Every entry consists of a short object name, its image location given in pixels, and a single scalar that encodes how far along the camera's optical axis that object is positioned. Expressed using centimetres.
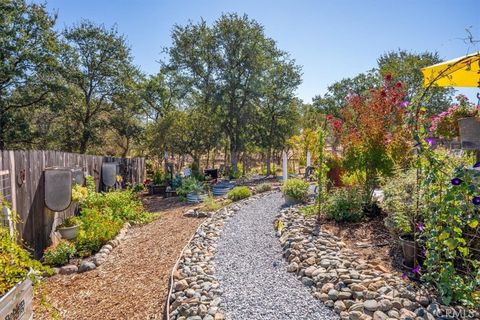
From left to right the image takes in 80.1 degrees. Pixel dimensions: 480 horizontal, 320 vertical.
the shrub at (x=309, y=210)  552
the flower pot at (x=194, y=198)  872
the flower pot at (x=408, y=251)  311
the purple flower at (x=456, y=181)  207
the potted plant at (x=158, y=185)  1153
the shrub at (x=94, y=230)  482
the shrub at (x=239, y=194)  786
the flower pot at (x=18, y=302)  154
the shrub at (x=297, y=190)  673
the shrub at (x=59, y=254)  432
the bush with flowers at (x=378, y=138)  515
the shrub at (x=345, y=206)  487
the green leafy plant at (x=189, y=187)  888
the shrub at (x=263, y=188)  895
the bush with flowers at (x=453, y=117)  420
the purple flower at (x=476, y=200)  203
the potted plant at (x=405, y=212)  313
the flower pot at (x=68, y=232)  509
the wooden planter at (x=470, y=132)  308
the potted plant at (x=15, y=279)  162
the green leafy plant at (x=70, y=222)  522
